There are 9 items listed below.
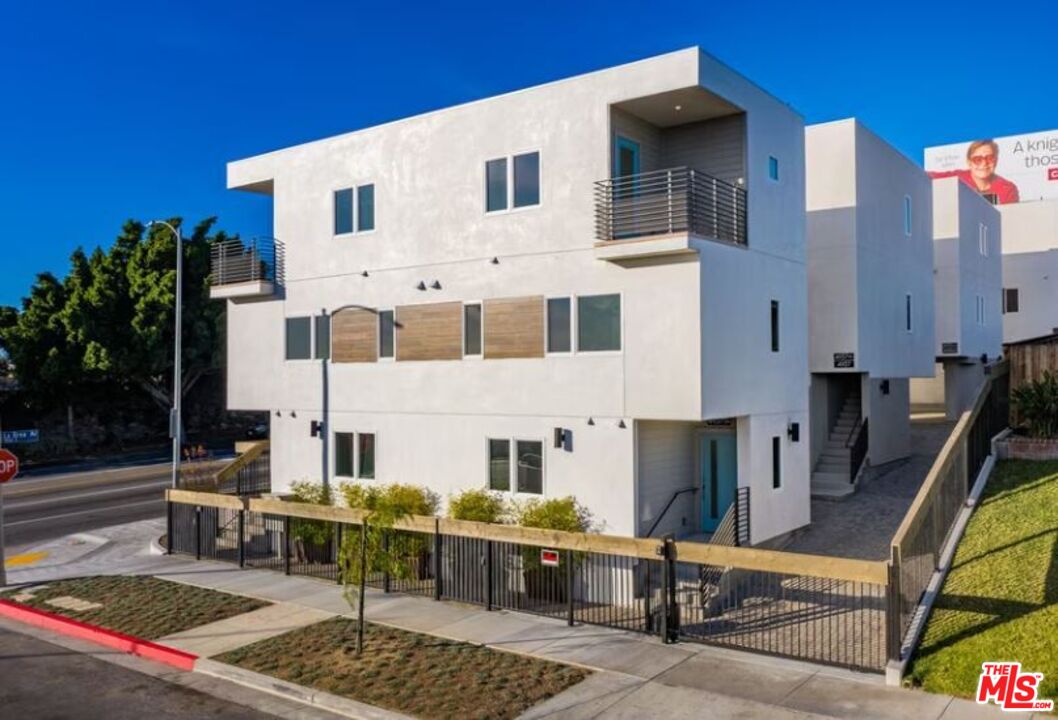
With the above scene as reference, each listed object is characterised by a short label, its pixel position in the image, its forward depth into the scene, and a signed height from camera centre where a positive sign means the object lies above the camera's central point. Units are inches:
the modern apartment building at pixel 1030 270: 1694.1 +206.9
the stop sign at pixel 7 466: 713.6 -69.1
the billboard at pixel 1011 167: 3021.7 +750.7
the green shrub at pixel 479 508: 707.4 -107.9
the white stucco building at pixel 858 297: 935.7 +89.4
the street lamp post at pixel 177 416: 920.3 -38.4
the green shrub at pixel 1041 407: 752.3 -30.6
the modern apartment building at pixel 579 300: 652.7 +66.8
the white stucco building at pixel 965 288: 1286.9 +135.8
